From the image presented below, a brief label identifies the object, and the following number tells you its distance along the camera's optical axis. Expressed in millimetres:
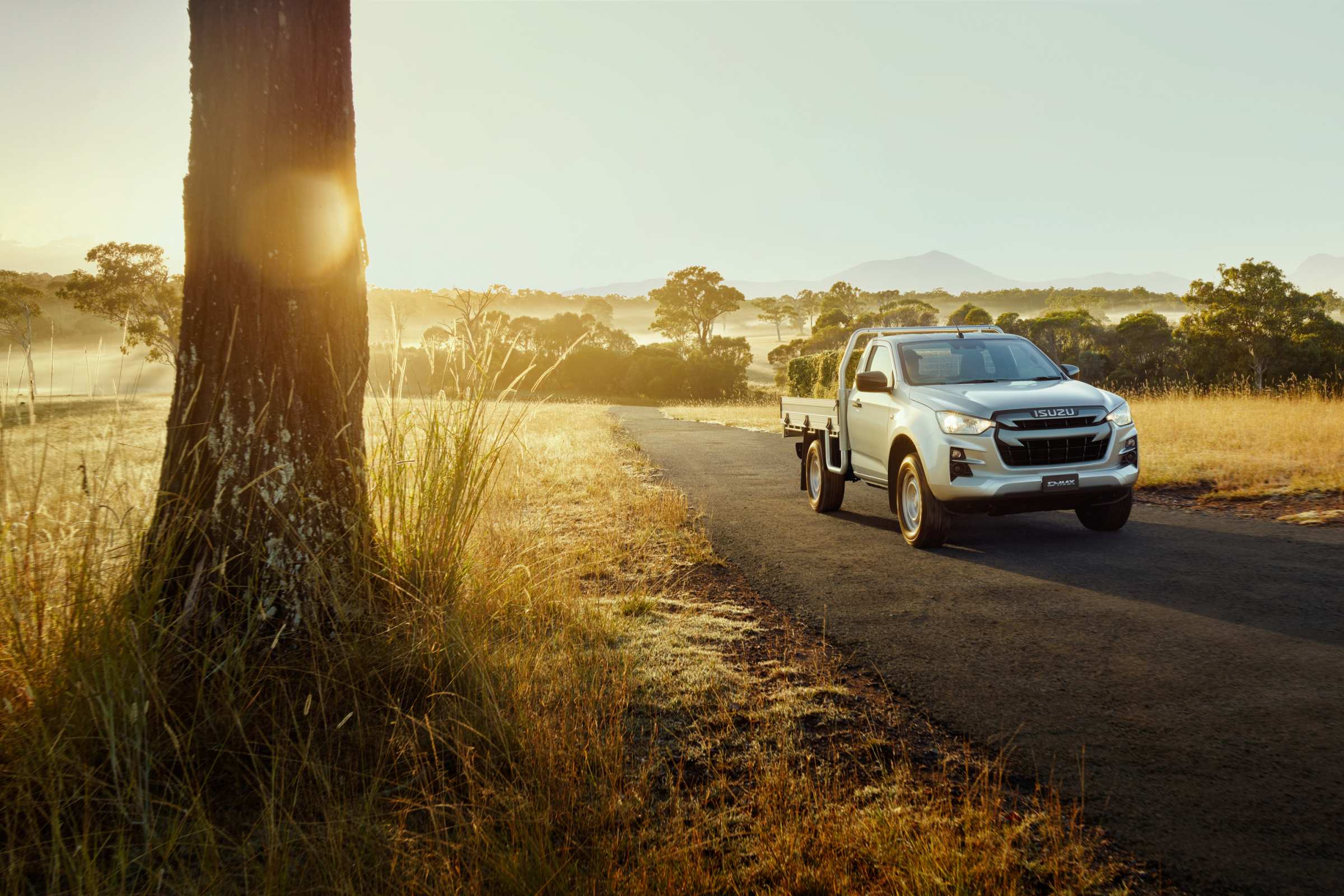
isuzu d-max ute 7781
